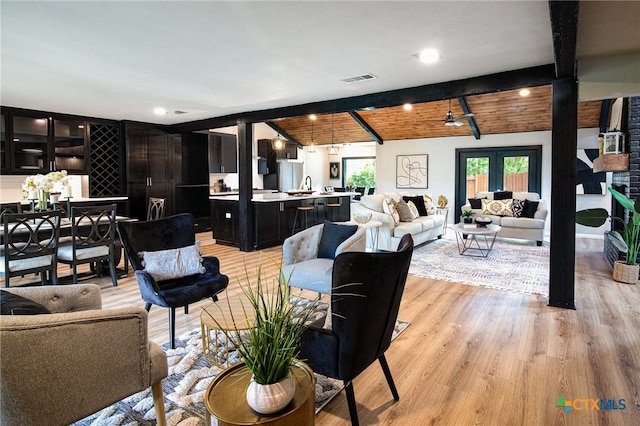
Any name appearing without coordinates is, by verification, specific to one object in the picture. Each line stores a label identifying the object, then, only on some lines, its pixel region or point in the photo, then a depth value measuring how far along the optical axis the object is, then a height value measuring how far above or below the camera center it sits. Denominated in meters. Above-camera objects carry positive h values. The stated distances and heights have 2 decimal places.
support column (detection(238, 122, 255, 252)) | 6.64 +0.18
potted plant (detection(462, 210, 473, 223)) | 6.96 -0.35
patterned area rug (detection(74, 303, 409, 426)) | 2.02 -1.19
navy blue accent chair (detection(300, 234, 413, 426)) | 1.77 -0.59
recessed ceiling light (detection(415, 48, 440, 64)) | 3.39 +1.32
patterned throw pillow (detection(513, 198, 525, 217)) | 7.54 -0.26
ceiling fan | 6.47 +1.32
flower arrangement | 4.17 +0.13
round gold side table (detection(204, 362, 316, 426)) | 1.33 -0.78
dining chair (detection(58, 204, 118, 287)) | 4.20 -0.52
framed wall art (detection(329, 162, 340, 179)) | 13.71 +0.97
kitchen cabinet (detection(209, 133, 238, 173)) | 8.93 +1.09
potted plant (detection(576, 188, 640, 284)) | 4.43 -0.52
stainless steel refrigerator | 11.02 +0.68
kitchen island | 6.86 -0.38
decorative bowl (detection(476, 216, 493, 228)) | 6.39 -0.46
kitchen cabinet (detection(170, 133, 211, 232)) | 8.73 +0.41
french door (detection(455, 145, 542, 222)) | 8.80 +0.63
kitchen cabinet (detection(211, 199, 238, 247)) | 7.10 -0.46
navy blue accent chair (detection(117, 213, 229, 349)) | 2.84 -0.60
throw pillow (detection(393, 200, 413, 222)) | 6.82 -0.29
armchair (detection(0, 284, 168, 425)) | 1.34 -0.66
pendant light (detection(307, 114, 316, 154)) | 8.86 +1.20
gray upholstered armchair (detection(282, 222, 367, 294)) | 3.24 -0.60
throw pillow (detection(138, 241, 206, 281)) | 3.14 -0.56
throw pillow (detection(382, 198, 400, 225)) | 6.45 -0.22
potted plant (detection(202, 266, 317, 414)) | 1.33 -0.59
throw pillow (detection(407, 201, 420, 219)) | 7.15 -0.28
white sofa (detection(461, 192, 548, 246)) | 7.13 -0.59
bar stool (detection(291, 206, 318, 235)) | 7.59 -0.32
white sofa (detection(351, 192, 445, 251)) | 6.38 -0.52
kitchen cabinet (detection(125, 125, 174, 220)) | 7.54 +0.62
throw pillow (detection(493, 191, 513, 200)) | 8.13 +0.01
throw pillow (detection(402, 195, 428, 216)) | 7.63 -0.15
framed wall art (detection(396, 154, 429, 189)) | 10.18 +0.69
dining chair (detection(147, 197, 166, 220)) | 6.98 -0.21
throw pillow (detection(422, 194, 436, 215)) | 7.73 -0.19
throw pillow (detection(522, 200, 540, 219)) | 7.41 -0.27
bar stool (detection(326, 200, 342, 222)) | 8.51 -0.34
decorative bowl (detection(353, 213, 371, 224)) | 6.26 -0.37
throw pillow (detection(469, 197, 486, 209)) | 8.19 -0.16
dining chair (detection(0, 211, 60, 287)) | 3.59 -0.50
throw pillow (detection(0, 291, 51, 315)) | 1.54 -0.46
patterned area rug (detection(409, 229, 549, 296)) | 4.66 -1.05
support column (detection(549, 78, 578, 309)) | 3.65 +0.02
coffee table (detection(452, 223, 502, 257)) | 6.04 -0.91
